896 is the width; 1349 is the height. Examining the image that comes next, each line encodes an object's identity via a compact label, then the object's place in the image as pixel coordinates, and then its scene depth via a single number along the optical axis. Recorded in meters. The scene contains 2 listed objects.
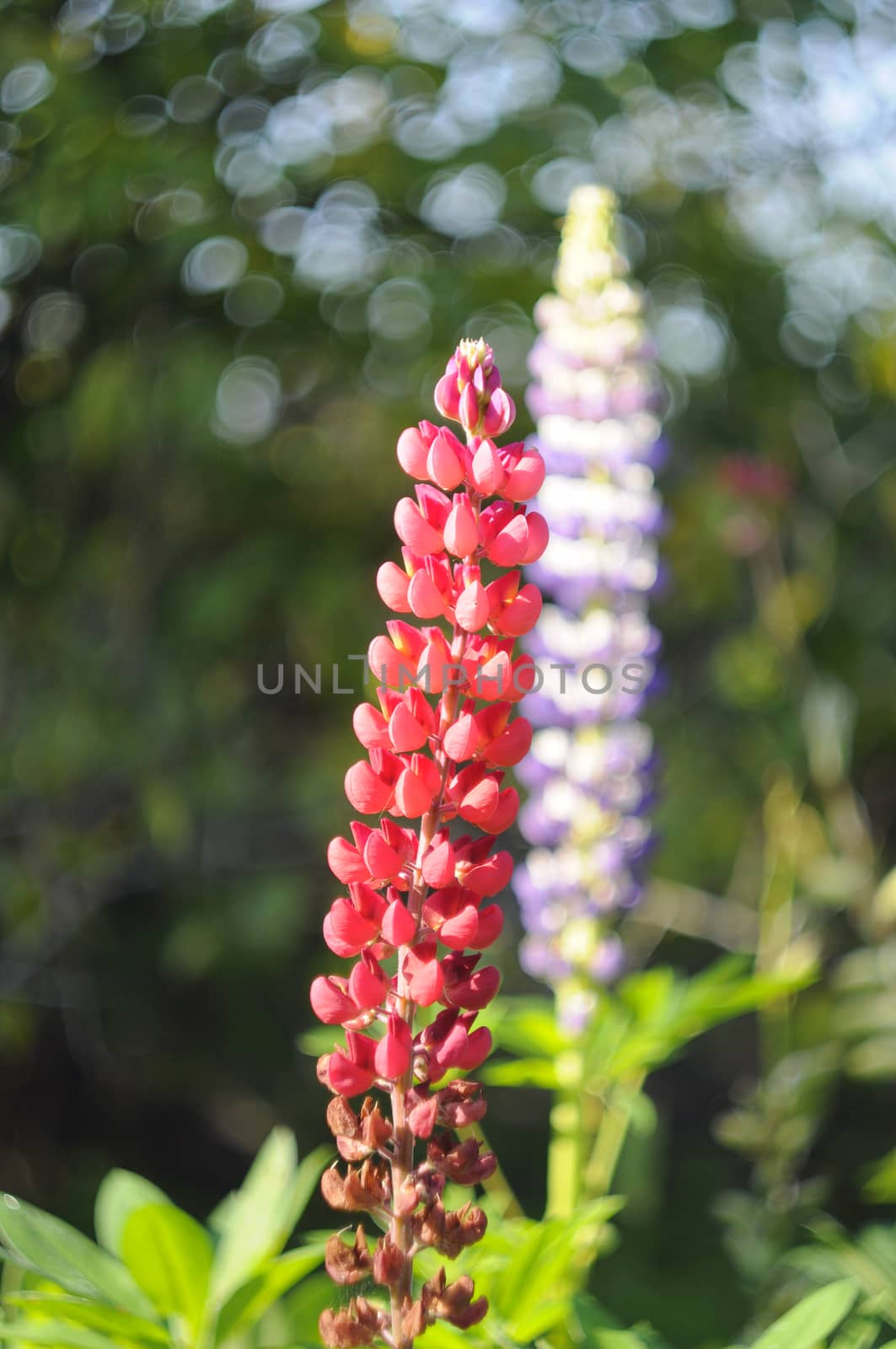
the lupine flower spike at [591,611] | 1.31
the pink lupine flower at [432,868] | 0.99
